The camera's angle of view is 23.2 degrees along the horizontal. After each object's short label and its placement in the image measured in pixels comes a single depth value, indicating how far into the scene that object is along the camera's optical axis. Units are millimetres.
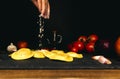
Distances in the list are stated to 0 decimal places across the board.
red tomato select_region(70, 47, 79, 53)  1629
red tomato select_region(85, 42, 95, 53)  1624
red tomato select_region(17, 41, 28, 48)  1663
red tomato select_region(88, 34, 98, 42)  1696
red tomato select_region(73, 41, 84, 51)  1635
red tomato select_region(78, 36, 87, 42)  1706
